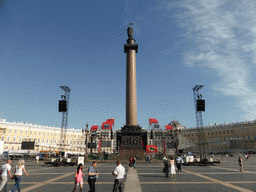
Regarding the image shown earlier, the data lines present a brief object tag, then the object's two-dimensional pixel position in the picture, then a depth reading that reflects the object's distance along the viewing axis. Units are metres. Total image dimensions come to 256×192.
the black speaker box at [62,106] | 30.50
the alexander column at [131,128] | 32.30
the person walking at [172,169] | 13.32
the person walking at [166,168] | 13.47
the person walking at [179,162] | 15.59
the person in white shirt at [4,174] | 7.51
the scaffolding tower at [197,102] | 29.81
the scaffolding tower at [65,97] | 32.88
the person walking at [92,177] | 7.21
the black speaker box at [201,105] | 29.56
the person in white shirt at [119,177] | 7.24
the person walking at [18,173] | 7.58
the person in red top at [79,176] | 7.23
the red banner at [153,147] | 41.26
